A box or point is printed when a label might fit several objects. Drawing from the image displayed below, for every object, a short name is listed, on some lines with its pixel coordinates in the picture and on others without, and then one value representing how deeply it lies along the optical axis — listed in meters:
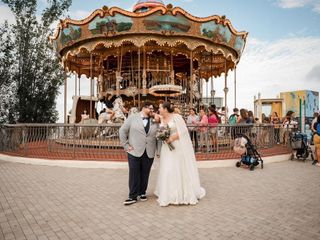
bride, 5.24
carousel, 13.06
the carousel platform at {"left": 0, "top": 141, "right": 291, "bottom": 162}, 9.75
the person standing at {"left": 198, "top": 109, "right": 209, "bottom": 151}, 9.81
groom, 5.27
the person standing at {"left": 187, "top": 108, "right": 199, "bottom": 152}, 9.84
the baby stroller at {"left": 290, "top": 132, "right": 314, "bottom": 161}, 11.02
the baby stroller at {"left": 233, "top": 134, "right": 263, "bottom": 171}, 9.09
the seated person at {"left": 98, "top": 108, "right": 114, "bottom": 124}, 13.27
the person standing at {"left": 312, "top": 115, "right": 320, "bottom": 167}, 9.65
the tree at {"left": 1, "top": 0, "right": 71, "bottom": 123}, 20.44
